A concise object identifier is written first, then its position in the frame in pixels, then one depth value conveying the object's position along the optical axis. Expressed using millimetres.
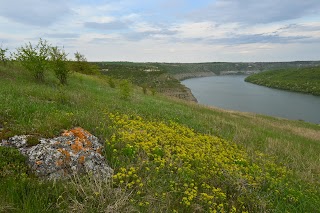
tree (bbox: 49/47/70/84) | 19578
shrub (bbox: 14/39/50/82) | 17953
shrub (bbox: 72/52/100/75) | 45438
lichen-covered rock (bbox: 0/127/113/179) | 5141
